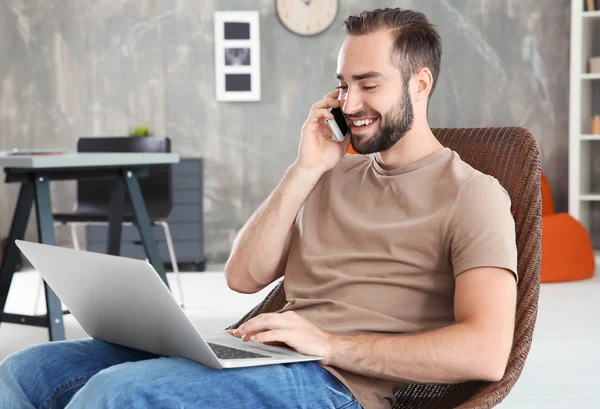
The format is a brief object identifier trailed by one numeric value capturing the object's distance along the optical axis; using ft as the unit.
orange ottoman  16.74
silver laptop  4.25
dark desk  10.83
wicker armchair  4.93
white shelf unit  19.27
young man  4.49
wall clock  20.57
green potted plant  19.07
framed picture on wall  20.59
